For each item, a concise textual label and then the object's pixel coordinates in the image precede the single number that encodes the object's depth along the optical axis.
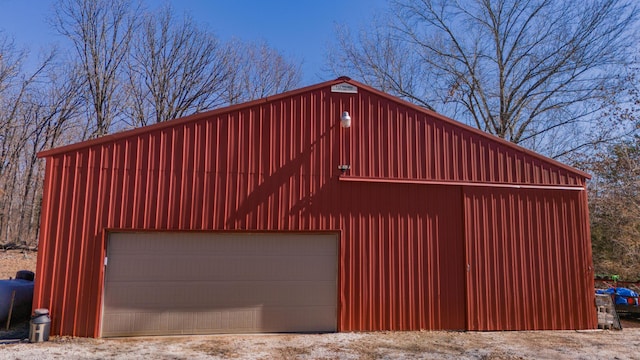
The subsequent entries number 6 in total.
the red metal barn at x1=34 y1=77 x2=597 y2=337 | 7.43
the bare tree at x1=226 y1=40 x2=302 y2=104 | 23.41
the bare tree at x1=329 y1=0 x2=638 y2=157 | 17.55
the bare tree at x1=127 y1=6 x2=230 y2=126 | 21.72
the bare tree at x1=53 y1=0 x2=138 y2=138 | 20.98
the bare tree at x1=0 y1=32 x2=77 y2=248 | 21.45
